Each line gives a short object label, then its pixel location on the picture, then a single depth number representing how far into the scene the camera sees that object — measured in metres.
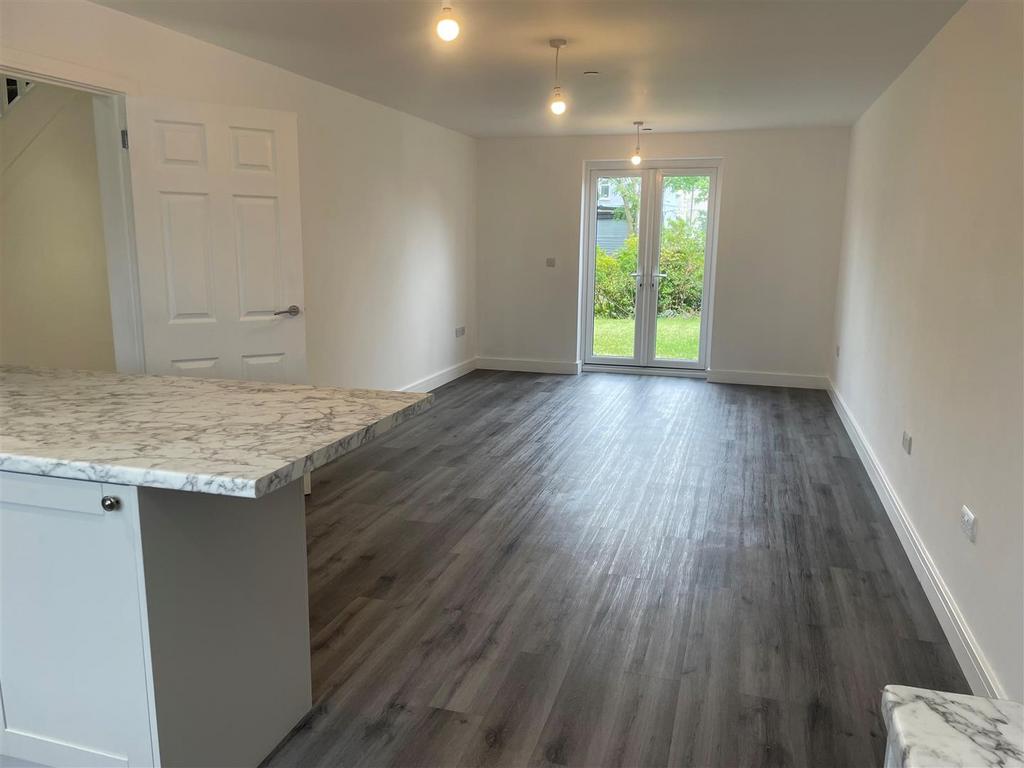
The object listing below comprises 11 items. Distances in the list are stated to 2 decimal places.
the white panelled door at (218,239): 3.38
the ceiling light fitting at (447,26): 2.58
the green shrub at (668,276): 7.34
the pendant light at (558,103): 3.92
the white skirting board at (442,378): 6.50
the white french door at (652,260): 7.27
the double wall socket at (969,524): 2.42
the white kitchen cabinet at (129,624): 1.59
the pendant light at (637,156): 6.27
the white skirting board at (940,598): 2.19
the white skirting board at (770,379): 6.95
